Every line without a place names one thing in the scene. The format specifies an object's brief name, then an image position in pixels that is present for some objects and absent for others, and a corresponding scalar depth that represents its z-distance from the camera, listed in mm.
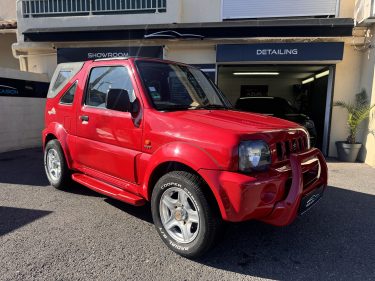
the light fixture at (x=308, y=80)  13510
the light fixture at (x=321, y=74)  10364
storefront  8125
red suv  2799
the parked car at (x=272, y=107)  8438
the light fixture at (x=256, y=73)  14292
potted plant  7863
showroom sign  9078
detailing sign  7984
